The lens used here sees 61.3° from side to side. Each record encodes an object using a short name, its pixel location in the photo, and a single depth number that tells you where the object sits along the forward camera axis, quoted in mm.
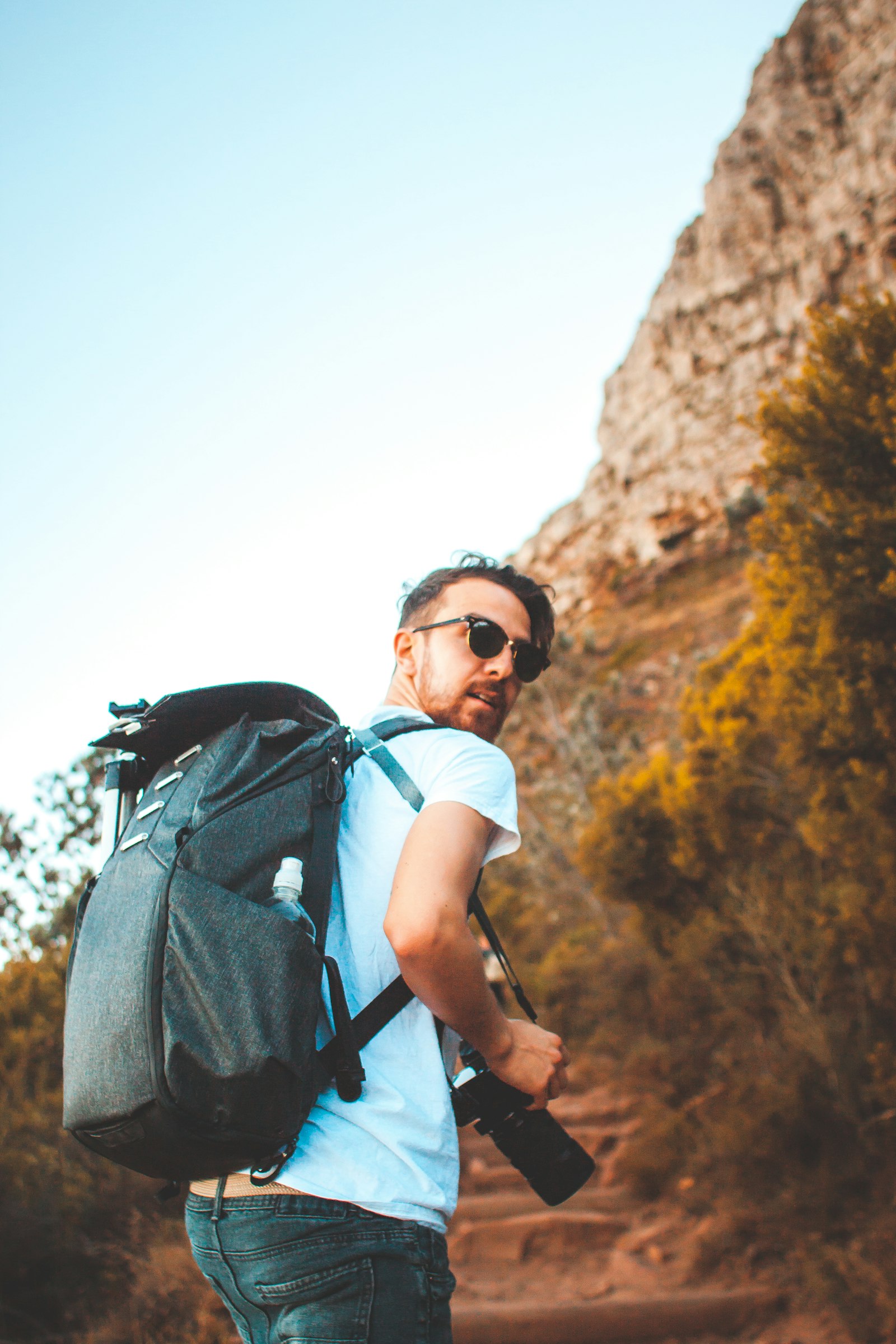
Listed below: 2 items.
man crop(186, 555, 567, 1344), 1015
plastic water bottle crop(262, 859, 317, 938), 1044
